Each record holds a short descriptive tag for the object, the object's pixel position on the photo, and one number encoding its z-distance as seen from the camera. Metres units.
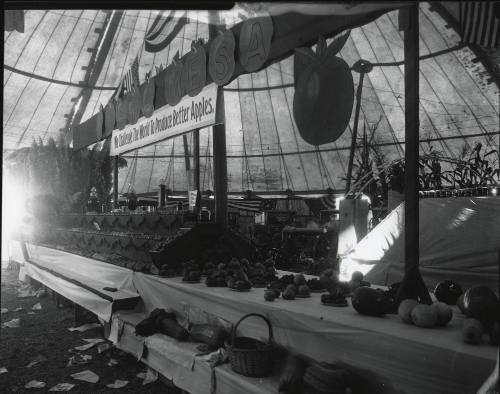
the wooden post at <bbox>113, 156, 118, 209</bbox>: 6.48
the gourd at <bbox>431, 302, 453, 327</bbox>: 1.84
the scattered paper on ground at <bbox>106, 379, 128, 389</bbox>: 3.07
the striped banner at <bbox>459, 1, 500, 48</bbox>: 1.44
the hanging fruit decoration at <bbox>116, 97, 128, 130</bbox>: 5.47
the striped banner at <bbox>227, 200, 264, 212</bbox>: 11.61
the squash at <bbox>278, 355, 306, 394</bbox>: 1.91
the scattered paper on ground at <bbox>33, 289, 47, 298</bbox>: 6.56
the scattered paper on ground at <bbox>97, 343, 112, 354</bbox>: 3.86
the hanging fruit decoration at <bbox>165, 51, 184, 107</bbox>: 4.18
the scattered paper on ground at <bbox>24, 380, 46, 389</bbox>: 3.09
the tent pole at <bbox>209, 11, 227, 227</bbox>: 4.11
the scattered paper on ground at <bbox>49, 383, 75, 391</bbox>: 3.02
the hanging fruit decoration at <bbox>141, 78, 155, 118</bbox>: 4.74
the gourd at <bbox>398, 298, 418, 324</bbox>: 1.92
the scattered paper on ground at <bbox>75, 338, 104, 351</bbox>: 3.97
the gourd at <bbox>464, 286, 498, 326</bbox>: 1.72
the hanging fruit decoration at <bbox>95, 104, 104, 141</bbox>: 6.27
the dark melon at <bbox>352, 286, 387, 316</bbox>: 2.06
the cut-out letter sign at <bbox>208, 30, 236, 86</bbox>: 3.35
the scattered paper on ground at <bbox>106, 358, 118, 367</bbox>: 3.51
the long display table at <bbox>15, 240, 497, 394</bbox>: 1.52
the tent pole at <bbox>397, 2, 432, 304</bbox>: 2.18
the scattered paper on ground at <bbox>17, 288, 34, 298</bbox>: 6.66
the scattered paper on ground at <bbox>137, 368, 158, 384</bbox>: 3.18
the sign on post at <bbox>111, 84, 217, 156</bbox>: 3.72
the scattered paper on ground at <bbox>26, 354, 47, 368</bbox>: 3.56
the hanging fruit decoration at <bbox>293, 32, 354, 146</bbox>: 2.31
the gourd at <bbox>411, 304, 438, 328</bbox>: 1.81
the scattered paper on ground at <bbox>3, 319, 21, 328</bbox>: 4.76
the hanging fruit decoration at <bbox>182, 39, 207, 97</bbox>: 3.81
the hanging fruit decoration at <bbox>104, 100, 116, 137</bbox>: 5.89
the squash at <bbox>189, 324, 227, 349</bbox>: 2.62
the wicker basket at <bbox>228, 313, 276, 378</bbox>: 2.14
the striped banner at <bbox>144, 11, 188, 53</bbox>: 6.83
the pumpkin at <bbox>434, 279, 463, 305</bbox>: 2.36
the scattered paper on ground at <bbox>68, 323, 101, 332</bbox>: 4.64
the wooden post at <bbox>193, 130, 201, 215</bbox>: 4.50
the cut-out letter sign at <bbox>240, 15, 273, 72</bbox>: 2.98
